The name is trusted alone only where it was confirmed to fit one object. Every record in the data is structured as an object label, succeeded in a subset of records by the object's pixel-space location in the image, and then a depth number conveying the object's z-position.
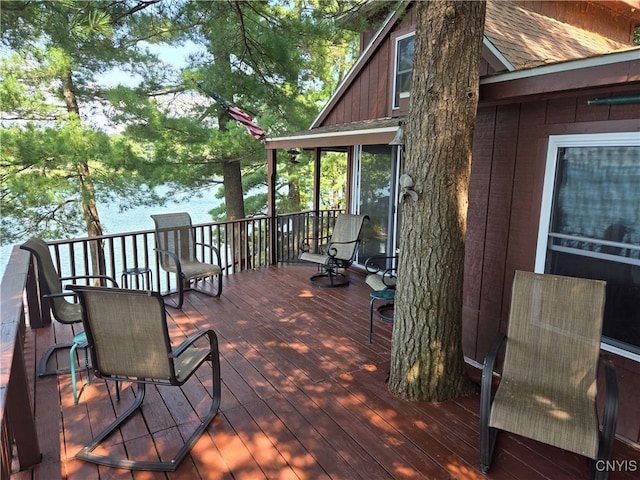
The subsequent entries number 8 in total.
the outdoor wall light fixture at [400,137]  3.65
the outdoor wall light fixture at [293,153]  8.21
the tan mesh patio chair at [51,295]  3.23
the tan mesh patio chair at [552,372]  2.08
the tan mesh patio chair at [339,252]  5.86
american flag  7.13
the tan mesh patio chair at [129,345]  2.27
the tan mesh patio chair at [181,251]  4.93
